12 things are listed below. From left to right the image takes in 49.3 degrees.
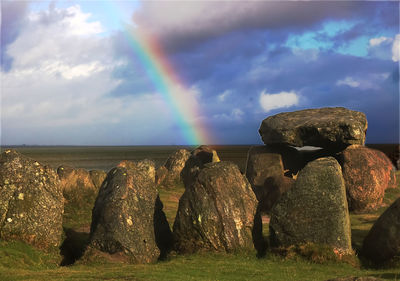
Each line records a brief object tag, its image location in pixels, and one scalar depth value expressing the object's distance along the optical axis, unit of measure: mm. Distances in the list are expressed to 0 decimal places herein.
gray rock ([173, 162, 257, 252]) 20453
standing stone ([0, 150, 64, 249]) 21250
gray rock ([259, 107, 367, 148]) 33844
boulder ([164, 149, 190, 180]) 47500
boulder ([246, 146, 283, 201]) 36000
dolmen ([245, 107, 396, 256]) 19750
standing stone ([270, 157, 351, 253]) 19578
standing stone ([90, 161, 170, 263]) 20375
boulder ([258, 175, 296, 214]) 31062
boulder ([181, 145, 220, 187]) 46219
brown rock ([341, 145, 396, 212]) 32062
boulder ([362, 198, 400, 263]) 19500
